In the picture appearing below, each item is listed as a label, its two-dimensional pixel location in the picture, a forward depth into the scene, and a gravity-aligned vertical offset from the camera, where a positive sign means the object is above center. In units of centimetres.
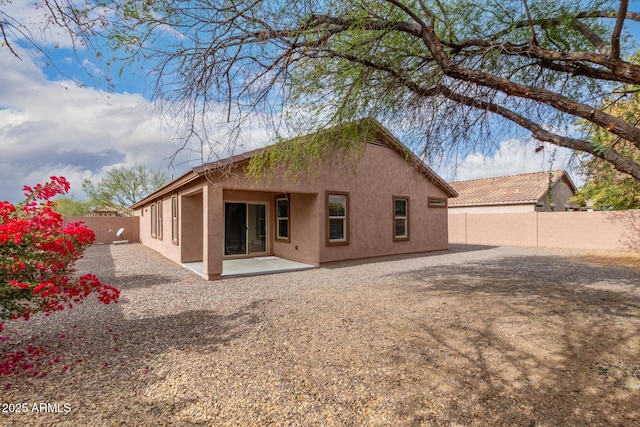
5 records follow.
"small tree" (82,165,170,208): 2945 +351
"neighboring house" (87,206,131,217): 2984 +121
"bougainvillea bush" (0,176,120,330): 363 -35
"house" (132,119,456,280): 1024 +28
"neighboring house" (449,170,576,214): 1966 +152
